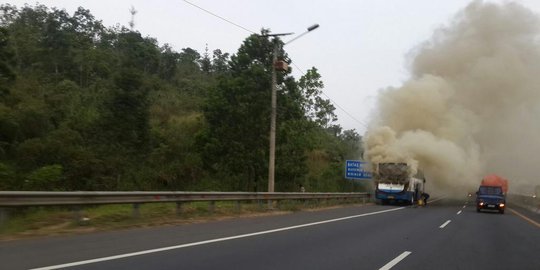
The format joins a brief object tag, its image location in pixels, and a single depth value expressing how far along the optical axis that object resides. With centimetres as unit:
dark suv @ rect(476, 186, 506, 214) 3091
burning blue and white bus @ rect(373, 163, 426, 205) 3769
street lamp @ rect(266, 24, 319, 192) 2494
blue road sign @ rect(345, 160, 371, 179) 4181
